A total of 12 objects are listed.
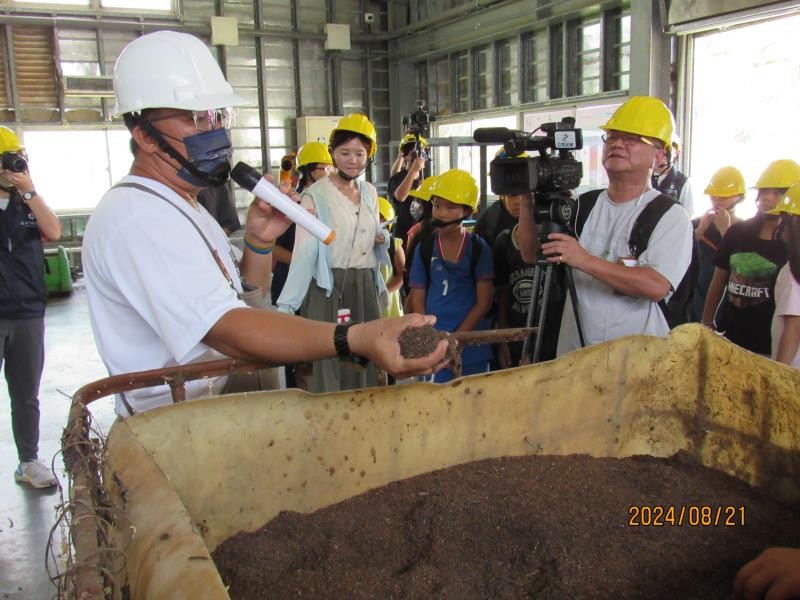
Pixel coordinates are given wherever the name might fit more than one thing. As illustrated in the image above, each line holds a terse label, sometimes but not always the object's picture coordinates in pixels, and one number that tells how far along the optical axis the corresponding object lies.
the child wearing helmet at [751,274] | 2.88
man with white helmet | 1.22
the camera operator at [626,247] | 2.05
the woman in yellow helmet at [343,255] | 3.04
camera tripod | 2.17
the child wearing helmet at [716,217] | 4.12
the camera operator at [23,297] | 3.16
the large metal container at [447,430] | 1.21
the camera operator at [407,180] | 4.89
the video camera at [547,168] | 2.17
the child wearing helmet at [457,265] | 3.05
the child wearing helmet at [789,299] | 2.30
